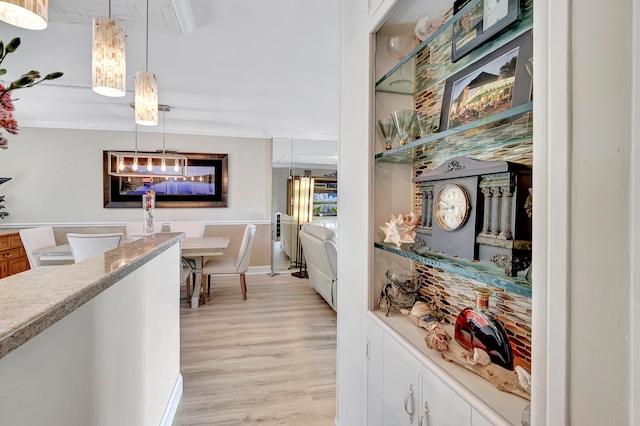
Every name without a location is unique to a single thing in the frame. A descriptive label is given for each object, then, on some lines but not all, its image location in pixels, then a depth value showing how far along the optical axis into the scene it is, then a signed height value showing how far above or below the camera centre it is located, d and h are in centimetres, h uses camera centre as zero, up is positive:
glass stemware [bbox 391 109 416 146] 122 +36
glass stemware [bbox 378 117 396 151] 126 +34
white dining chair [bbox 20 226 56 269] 328 -35
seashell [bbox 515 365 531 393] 71 -39
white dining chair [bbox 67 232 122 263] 264 -29
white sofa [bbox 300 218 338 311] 328 -55
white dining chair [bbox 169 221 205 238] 468 -27
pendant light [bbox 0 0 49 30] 90 +61
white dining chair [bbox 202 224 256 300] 381 -70
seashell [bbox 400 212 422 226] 117 -3
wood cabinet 400 -62
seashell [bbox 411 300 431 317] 114 -37
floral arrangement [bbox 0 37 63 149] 74 +29
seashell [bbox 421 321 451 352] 90 -38
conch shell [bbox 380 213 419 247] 116 -7
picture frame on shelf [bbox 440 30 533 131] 74 +35
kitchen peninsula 59 -35
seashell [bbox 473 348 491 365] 81 -39
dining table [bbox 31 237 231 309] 320 -47
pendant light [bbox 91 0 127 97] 142 +73
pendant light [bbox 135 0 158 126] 201 +75
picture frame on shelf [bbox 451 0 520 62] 77 +51
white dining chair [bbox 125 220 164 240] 446 -24
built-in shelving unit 75 +17
